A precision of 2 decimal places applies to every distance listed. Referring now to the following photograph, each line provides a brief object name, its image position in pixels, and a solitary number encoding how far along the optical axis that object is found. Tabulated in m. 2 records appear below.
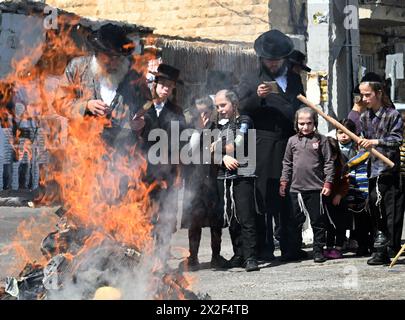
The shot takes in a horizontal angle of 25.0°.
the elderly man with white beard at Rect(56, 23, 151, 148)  8.04
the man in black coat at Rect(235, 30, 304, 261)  9.72
